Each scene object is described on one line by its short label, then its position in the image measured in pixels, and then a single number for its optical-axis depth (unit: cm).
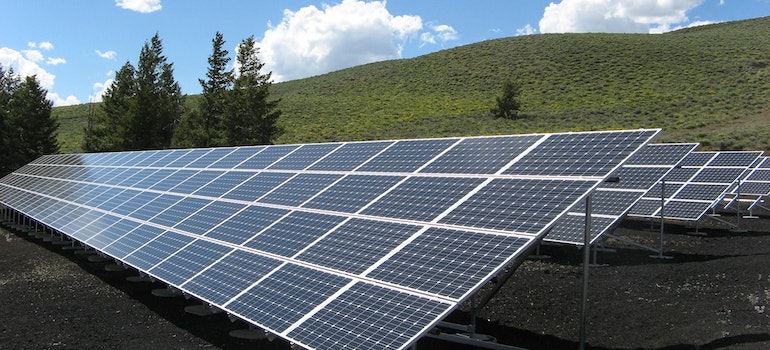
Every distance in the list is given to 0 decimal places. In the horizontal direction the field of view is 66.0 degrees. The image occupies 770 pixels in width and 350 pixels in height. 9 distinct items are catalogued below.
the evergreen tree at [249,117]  4253
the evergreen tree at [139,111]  4659
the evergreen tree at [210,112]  4825
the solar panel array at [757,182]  2920
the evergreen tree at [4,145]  4403
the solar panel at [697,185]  2153
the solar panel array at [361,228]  691
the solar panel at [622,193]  1527
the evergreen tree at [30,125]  4481
